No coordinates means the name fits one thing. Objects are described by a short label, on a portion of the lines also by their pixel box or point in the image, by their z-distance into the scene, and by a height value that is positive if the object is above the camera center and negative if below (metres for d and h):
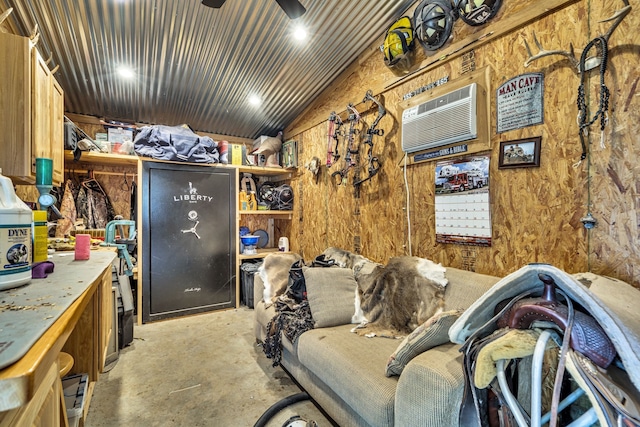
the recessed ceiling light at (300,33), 2.58 +1.68
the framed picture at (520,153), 1.72 +0.37
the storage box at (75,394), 1.46 -0.94
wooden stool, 1.44 -0.75
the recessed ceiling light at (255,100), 3.68 +1.52
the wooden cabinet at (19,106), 1.61 +0.65
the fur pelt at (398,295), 1.94 -0.58
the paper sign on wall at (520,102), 1.71 +0.69
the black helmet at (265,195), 4.49 +0.34
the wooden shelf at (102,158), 3.21 +0.72
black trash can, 3.97 -0.90
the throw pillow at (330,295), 2.16 -0.62
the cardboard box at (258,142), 4.51 +1.21
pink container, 1.72 -0.18
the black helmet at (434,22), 2.12 +1.44
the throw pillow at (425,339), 1.31 -0.58
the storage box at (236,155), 4.06 +0.89
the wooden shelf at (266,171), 4.12 +0.70
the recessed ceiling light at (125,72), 2.89 +1.50
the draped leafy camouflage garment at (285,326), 2.11 -0.82
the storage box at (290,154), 4.29 +0.94
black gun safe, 3.53 -0.27
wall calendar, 1.97 +0.09
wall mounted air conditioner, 1.98 +0.70
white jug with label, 0.96 -0.06
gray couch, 1.13 -0.80
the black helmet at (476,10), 1.88 +1.36
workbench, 0.50 -0.26
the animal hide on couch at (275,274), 2.72 -0.55
